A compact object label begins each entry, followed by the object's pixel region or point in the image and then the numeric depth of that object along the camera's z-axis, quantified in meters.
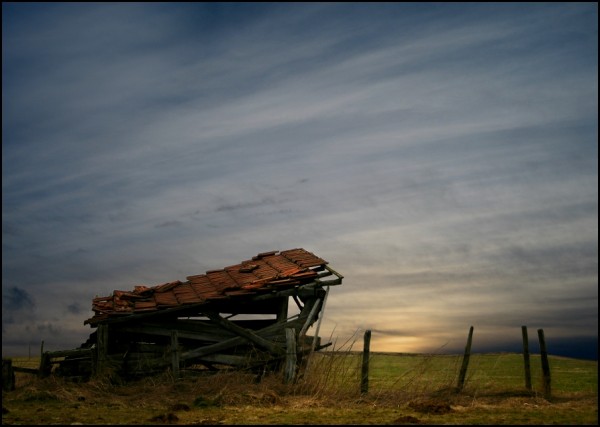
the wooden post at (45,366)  15.05
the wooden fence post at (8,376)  14.15
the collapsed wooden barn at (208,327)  15.25
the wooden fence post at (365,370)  13.75
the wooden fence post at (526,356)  14.92
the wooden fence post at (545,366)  14.31
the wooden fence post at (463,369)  14.32
